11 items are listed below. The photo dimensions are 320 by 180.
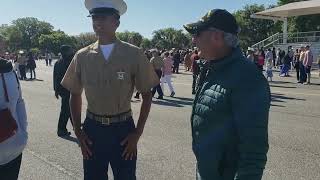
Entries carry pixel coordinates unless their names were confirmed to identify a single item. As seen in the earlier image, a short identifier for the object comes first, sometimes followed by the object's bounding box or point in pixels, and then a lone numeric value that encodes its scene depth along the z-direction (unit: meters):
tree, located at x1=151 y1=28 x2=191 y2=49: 71.35
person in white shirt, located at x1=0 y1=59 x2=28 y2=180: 2.03
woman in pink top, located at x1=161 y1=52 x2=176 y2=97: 10.40
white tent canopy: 22.82
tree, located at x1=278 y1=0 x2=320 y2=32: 34.81
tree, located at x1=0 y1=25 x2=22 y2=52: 90.72
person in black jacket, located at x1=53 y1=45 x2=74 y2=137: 5.41
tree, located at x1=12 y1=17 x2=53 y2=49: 94.12
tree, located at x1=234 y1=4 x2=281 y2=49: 45.25
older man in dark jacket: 1.50
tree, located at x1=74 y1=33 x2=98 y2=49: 84.15
